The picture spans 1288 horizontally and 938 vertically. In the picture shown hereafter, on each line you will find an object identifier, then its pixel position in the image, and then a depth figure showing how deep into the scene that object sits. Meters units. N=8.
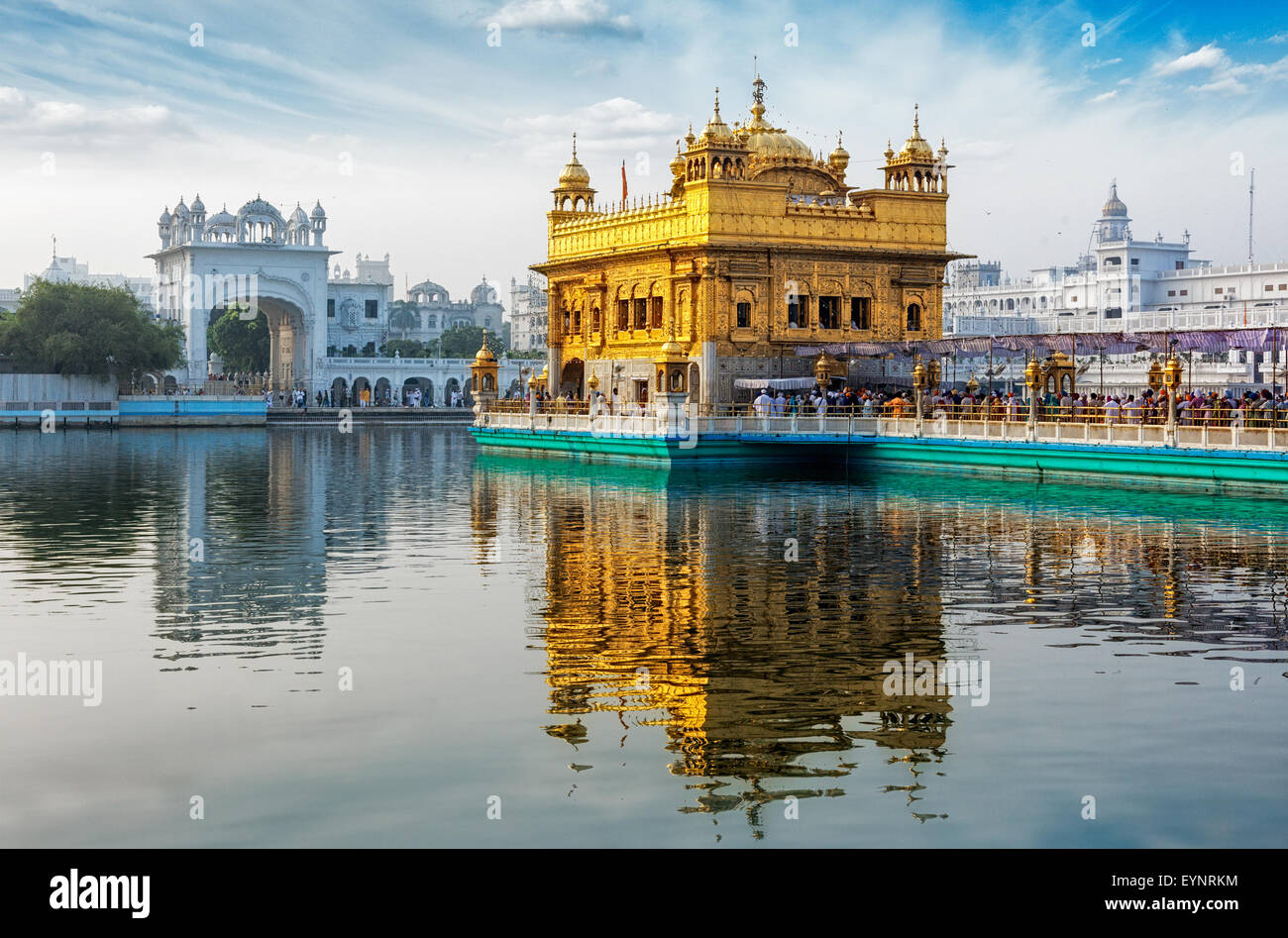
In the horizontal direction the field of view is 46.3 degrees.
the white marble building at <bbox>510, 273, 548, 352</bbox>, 165.12
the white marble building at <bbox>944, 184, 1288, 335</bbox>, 110.38
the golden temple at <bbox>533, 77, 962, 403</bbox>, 42.72
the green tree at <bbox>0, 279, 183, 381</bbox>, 70.62
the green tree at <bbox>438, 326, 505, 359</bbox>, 134.00
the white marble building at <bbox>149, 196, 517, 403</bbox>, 93.44
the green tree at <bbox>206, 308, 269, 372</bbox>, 103.94
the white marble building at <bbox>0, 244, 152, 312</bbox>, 151.25
